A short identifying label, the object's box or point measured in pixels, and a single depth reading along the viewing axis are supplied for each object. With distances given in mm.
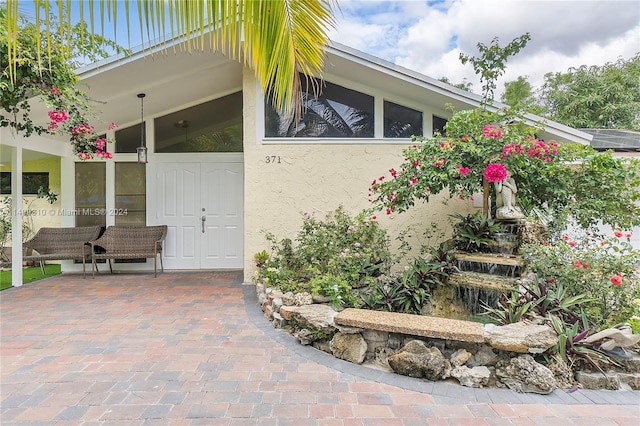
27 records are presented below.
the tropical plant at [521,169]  4277
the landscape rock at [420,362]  2807
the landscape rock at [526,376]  2621
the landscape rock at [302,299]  3911
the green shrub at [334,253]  4551
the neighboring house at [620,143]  6848
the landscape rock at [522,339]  2764
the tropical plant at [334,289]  3851
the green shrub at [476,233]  4586
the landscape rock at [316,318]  3381
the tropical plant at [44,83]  3400
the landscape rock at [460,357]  2888
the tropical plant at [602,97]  14289
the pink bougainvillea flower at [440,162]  4328
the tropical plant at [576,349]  2781
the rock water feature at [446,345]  2715
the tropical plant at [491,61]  7328
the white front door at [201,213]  7367
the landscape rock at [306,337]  3492
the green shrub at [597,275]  3250
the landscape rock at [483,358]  2888
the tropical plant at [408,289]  4039
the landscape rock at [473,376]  2738
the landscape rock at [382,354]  3118
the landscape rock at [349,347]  3170
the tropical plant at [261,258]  5801
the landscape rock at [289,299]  3961
